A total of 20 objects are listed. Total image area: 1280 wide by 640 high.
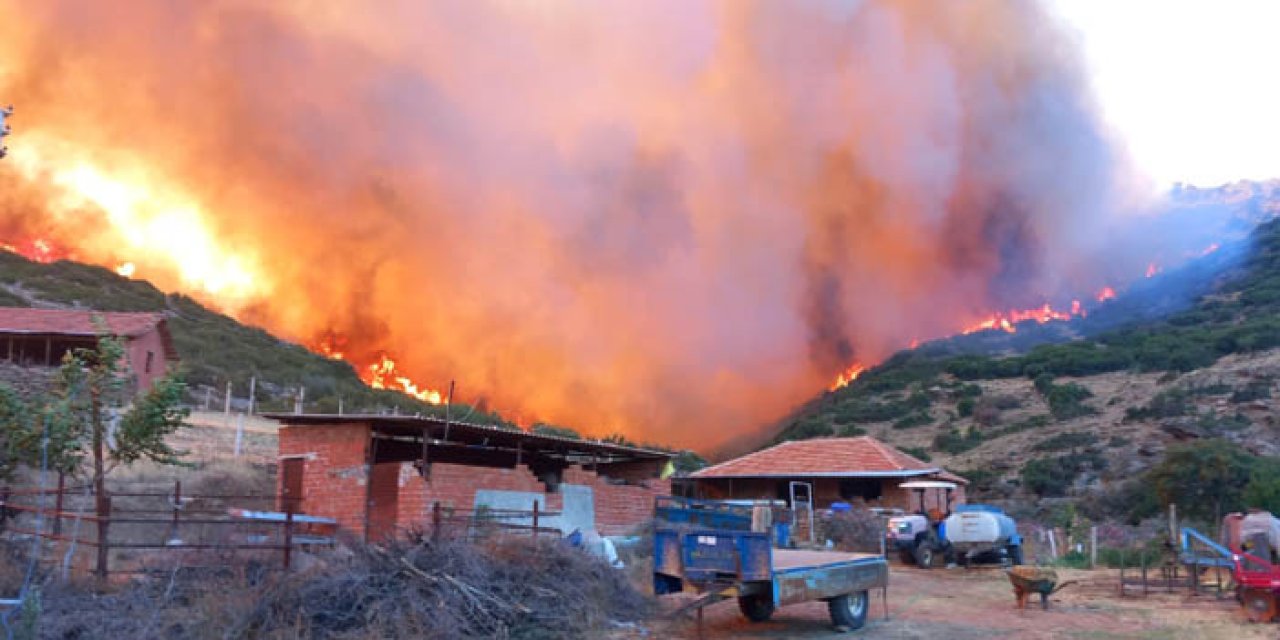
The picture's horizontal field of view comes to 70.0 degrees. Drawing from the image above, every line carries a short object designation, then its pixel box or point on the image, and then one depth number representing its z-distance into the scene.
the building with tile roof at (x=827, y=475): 33.50
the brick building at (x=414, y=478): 19.47
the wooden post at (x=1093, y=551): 24.30
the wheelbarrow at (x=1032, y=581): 15.57
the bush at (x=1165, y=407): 48.06
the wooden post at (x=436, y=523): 12.27
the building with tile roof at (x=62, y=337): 34.44
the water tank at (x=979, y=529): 25.02
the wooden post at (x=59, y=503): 13.46
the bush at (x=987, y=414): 56.38
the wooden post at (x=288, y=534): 11.78
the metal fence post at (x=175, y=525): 15.43
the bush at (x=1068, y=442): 47.06
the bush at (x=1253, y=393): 47.28
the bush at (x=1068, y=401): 53.31
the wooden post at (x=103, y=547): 11.30
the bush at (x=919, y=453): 50.56
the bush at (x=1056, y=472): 42.41
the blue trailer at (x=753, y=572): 11.77
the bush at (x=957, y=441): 52.09
